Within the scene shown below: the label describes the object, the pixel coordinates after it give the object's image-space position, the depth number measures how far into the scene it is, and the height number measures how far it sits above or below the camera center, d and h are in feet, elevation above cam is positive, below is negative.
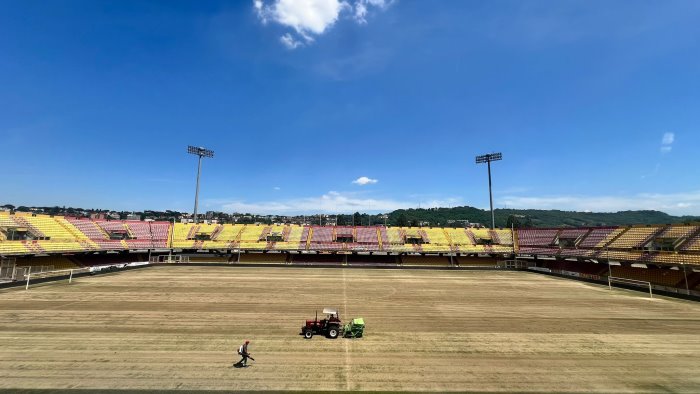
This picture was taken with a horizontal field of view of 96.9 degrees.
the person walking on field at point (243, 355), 46.46 -17.90
